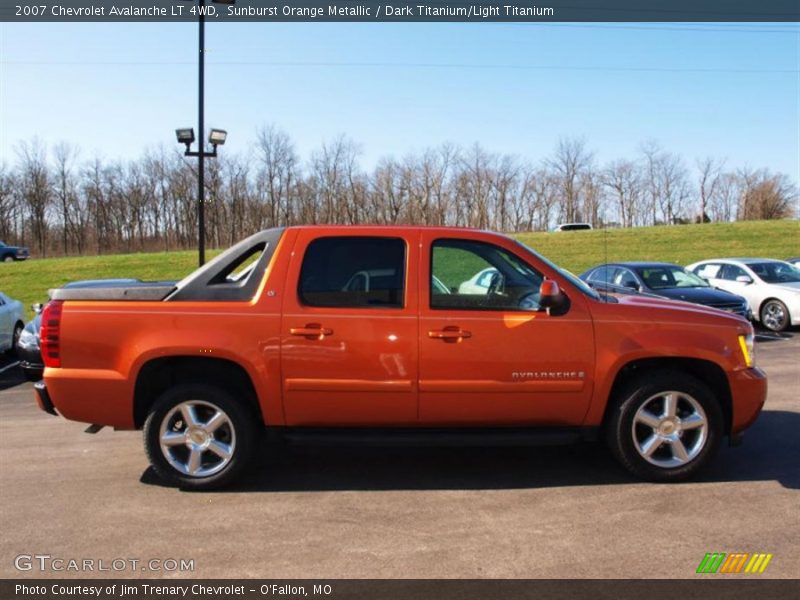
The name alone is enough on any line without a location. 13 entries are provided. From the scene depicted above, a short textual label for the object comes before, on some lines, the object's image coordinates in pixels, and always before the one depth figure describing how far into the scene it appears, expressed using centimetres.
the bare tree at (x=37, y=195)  6028
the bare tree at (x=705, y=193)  7256
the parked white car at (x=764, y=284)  1269
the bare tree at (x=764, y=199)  6950
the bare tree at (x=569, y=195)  6253
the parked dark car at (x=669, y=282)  1103
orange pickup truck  417
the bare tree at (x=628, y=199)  6638
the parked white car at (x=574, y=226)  5194
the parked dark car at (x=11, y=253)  4056
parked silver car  1108
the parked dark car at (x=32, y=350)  811
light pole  1460
